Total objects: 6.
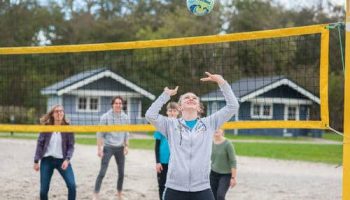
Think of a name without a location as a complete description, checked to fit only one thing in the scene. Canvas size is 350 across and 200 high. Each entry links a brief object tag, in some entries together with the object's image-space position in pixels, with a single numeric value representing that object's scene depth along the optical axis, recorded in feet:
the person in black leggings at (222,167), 23.38
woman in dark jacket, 24.43
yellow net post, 18.01
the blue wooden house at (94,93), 71.72
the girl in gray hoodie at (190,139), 16.31
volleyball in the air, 21.15
